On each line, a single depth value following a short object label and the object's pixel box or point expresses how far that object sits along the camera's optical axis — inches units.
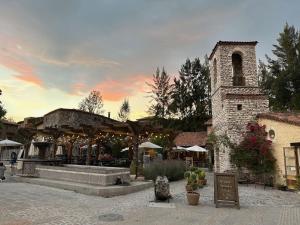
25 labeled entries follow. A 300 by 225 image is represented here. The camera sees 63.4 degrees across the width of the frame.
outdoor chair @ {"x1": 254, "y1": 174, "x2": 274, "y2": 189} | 500.1
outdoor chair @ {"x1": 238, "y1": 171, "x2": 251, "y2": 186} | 527.6
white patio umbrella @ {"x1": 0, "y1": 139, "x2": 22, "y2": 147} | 733.6
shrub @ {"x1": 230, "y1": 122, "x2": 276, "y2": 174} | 490.0
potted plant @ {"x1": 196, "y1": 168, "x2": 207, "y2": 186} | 471.6
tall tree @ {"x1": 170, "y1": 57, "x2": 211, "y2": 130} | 1464.1
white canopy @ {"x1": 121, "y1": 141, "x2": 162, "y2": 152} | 654.0
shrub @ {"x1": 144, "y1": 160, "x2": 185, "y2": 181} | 526.0
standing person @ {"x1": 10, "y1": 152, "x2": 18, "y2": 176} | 656.0
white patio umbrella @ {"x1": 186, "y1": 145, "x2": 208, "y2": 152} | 824.9
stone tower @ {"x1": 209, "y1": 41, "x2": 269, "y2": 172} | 563.2
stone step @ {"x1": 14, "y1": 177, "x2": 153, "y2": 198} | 362.3
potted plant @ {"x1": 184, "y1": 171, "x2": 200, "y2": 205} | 313.1
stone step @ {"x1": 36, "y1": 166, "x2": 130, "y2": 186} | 398.0
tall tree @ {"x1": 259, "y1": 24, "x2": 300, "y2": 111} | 1048.8
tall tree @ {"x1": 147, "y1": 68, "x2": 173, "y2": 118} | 1627.8
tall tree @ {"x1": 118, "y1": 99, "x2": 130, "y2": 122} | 1924.2
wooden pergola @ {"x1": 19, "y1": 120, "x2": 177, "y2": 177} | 522.0
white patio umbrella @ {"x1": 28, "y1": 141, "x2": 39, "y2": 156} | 648.7
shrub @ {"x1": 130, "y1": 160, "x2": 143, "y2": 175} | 576.8
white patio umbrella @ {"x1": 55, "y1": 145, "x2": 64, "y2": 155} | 859.4
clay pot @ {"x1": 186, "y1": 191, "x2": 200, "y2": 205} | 313.0
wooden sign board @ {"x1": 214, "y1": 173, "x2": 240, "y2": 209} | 302.2
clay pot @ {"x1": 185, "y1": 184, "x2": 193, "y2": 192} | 330.0
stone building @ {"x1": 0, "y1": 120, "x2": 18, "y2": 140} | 1403.8
